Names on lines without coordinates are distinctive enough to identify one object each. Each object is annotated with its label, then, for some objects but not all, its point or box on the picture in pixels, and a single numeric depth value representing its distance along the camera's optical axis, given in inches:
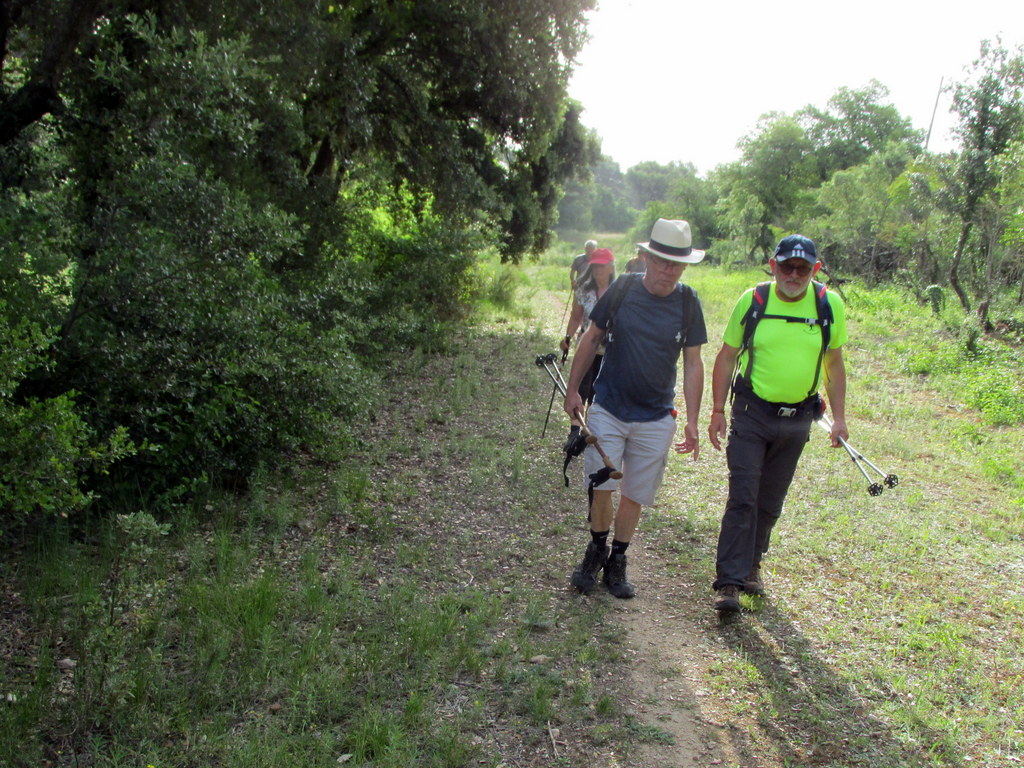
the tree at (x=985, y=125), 663.8
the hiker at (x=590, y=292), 299.1
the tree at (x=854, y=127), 2054.6
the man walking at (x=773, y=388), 187.8
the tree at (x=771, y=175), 1822.1
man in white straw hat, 194.9
